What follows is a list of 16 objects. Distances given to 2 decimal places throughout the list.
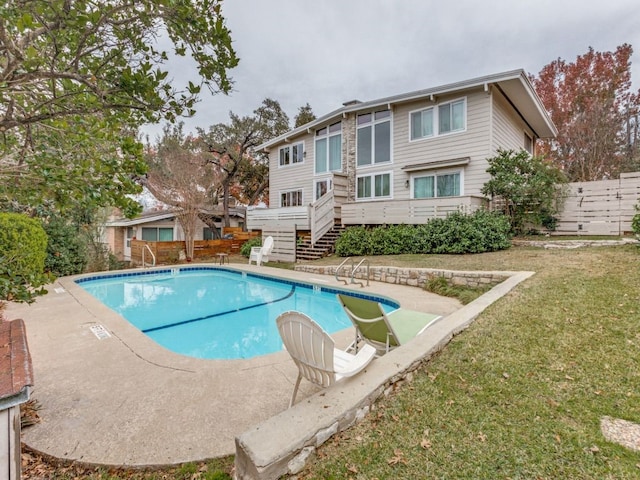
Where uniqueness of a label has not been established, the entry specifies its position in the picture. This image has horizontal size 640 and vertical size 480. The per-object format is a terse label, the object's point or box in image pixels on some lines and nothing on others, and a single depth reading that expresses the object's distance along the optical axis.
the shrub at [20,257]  2.11
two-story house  12.38
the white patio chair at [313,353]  2.67
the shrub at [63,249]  11.09
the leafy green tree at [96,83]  2.18
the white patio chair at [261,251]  14.61
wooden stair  14.45
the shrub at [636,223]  7.94
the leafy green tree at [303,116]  27.02
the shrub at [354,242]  13.23
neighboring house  21.20
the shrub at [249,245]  17.30
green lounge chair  3.98
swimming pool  6.37
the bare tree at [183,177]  16.72
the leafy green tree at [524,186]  11.32
